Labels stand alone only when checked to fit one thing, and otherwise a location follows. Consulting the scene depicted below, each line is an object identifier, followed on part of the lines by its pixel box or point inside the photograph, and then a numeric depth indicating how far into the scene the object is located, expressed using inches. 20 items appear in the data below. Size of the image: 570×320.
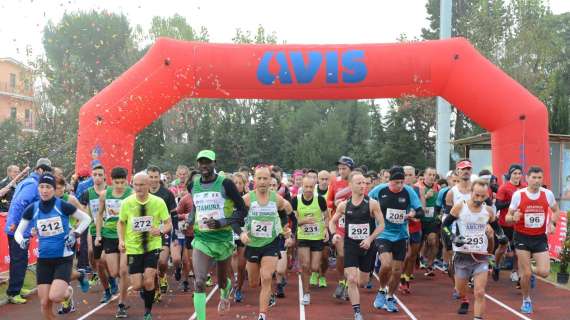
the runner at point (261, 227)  312.5
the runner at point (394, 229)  355.9
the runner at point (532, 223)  343.9
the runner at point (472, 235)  301.9
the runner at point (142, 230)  307.6
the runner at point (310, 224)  393.4
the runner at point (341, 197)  397.7
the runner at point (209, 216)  288.2
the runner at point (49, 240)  277.3
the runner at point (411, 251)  423.2
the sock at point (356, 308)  315.3
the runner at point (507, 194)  422.3
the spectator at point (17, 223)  350.3
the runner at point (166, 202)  365.1
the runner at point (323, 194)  439.2
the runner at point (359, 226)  326.3
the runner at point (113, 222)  344.5
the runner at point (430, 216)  471.5
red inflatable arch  535.8
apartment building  2288.1
